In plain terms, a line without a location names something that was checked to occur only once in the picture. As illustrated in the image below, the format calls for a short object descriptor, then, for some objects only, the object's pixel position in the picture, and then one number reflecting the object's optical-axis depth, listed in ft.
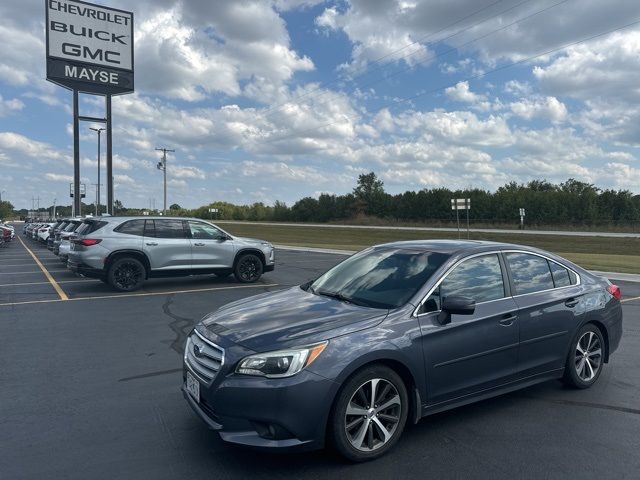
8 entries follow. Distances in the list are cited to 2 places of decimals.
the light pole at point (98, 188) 178.44
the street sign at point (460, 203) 120.87
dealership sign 104.06
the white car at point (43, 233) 110.01
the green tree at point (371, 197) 345.10
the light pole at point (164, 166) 188.65
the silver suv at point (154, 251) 39.04
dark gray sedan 11.48
